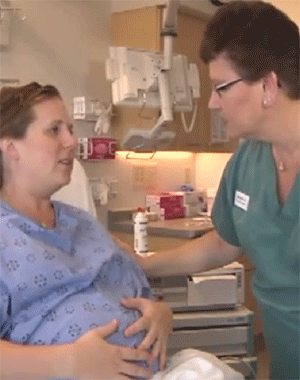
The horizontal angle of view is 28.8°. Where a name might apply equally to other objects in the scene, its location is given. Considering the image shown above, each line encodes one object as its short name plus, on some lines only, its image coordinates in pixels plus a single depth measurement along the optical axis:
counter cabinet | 3.51
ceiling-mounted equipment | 2.85
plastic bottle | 2.49
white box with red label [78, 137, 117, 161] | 3.36
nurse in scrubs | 1.30
